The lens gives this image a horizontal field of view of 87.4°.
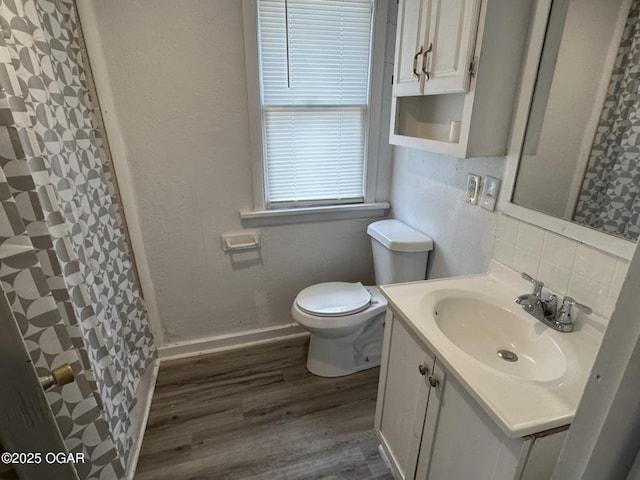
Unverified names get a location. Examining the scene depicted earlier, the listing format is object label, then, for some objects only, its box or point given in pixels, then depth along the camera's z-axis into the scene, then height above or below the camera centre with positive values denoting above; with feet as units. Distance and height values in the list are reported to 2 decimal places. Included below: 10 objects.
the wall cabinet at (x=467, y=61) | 3.47 +0.63
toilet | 5.75 -3.11
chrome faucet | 3.27 -1.82
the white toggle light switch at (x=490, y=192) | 4.23 -0.88
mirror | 2.95 +0.00
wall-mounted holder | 6.43 -2.20
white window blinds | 5.64 +0.40
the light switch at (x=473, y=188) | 4.53 -0.88
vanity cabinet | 2.42 -2.65
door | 1.52 -1.34
